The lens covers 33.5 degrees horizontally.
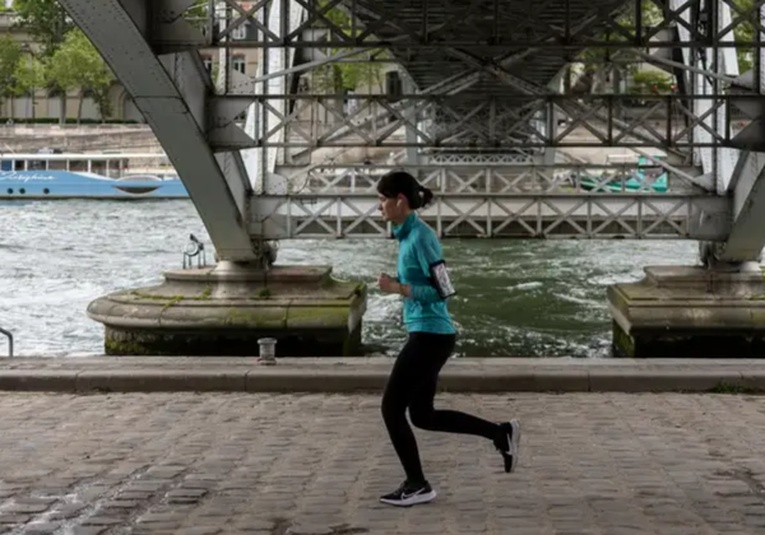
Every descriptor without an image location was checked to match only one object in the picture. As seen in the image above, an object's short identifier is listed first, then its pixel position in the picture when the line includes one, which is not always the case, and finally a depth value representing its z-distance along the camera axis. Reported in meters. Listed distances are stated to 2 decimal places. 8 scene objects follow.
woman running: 6.11
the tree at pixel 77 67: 75.51
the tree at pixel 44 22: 85.44
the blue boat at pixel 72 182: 59.44
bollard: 10.91
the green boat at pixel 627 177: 19.22
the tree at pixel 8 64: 80.75
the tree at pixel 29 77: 79.25
